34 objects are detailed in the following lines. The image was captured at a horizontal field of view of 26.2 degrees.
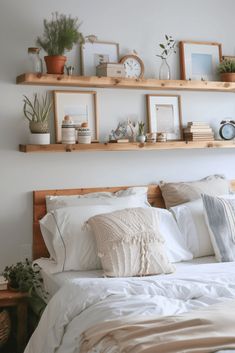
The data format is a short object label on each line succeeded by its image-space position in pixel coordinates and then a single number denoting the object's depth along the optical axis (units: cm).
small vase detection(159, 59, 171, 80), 374
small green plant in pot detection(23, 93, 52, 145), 329
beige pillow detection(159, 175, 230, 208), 363
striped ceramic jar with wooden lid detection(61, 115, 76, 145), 336
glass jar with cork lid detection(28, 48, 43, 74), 331
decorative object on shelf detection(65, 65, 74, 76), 340
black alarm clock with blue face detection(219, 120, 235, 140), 395
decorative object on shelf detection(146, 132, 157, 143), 365
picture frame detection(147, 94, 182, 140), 377
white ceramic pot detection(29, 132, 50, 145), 328
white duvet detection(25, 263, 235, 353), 220
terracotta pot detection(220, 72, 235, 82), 390
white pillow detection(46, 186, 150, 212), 334
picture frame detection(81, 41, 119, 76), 354
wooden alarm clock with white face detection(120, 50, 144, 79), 364
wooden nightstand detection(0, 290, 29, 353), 303
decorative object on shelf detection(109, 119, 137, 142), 360
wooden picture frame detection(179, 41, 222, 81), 386
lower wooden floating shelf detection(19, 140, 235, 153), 329
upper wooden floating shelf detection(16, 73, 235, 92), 328
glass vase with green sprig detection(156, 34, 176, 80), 374
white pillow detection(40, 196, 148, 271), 298
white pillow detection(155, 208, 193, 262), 318
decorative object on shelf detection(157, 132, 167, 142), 369
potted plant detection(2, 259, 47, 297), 306
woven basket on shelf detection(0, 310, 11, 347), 300
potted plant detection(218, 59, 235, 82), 391
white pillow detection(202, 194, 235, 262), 315
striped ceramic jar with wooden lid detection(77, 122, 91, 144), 340
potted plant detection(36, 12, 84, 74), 329
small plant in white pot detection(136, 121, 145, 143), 359
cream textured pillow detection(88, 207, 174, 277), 277
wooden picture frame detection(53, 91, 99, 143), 346
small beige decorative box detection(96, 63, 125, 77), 347
